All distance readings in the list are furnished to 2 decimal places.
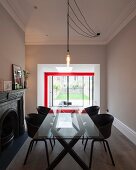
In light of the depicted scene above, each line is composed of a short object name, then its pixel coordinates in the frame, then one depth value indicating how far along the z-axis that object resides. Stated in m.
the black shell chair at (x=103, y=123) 1.92
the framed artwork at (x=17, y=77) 2.81
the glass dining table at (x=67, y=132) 1.78
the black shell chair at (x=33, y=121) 2.06
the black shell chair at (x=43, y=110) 3.16
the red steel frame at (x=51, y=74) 6.48
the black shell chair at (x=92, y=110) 3.12
